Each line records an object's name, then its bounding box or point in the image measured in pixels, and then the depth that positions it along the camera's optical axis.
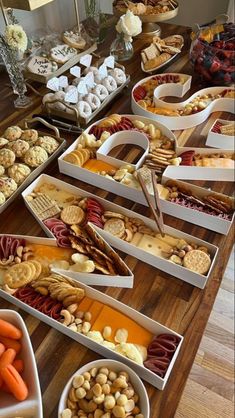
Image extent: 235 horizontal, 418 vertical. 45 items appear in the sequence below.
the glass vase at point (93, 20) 1.30
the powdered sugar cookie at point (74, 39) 1.17
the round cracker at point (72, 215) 0.70
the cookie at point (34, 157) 0.79
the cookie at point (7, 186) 0.73
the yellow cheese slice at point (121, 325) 0.55
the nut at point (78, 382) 0.47
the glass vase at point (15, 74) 0.92
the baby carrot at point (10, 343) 0.49
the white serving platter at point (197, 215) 0.68
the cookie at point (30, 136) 0.84
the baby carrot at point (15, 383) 0.45
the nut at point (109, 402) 0.45
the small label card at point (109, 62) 1.05
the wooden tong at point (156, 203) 0.67
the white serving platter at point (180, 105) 0.93
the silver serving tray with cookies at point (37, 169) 0.73
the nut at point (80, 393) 0.46
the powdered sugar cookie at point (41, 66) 1.04
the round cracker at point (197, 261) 0.61
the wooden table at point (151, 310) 0.50
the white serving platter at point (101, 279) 0.60
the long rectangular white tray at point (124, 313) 0.49
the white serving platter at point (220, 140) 0.85
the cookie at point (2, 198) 0.71
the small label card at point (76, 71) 1.01
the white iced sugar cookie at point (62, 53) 1.09
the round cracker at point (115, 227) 0.67
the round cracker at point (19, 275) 0.59
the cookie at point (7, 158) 0.78
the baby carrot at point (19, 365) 0.47
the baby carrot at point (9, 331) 0.49
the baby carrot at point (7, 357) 0.46
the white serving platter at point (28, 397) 0.44
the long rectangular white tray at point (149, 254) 0.61
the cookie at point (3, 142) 0.83
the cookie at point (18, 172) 0.76
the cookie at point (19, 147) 0.81
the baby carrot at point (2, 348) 0.48
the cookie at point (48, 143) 0.83
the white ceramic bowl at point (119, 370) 0.46
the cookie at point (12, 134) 0.85
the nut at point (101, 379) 0.47
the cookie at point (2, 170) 0.76
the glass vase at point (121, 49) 1.20
